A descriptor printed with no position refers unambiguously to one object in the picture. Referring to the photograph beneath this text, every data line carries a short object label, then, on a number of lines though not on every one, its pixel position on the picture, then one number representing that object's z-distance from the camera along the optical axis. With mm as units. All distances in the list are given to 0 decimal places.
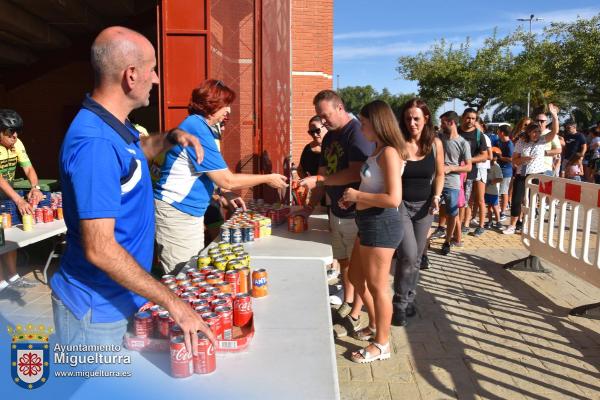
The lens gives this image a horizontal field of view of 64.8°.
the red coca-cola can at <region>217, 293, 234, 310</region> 2039
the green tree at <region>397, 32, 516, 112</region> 34062
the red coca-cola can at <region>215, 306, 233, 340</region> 1886
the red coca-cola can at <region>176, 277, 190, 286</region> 2271
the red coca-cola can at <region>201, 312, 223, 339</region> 1827
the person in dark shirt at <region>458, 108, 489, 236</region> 7285
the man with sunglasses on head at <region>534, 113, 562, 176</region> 7900
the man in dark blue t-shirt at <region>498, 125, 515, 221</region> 9352
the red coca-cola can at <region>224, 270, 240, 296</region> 2400
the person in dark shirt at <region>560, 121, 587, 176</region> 10406
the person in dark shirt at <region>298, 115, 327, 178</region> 5629
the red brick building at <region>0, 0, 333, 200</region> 5809
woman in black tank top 4500
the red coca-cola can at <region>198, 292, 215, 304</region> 2051
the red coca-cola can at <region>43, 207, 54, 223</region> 4984
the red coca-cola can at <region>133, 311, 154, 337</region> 1836
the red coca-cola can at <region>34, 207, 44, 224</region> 4949
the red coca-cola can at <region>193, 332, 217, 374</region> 1671
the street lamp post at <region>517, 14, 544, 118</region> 34812
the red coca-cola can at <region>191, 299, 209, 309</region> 1986
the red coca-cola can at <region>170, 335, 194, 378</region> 1646
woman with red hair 3076
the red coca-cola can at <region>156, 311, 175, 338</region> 1820
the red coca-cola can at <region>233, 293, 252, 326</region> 2039
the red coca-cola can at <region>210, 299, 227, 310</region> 1976
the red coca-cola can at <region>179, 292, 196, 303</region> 2043
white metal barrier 4902
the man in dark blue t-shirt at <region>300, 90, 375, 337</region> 3744
